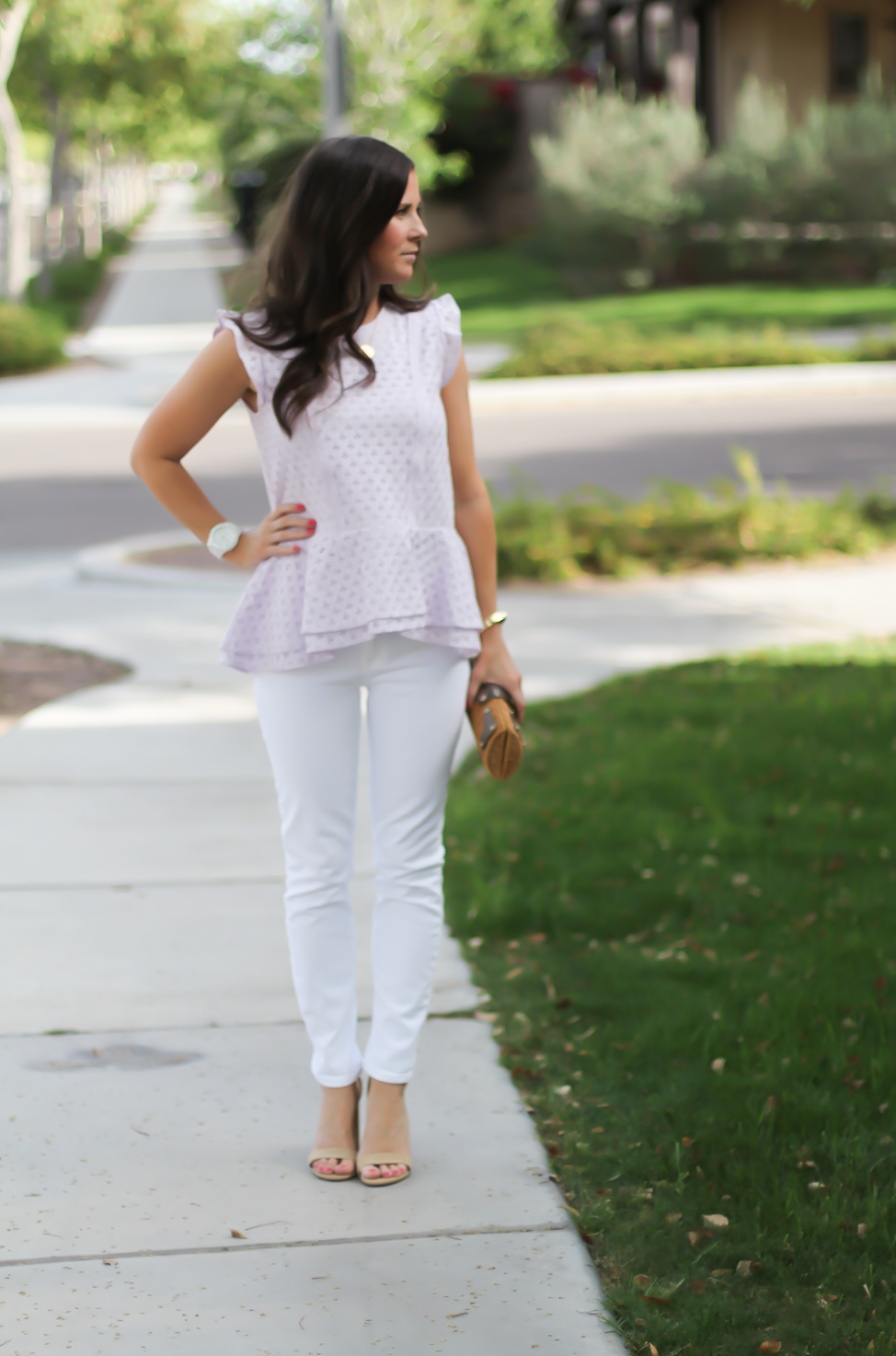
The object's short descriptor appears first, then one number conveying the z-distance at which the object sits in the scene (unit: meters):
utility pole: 16.67
